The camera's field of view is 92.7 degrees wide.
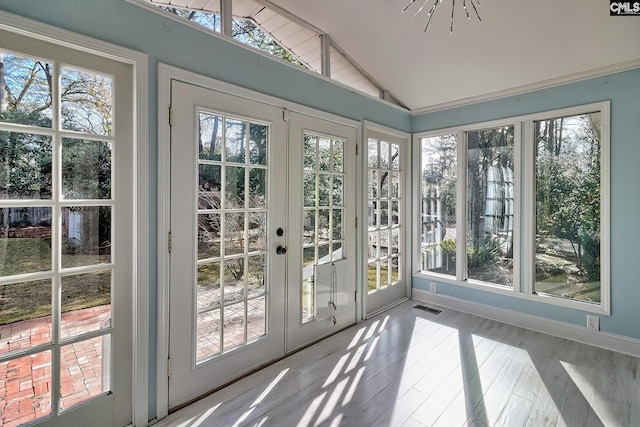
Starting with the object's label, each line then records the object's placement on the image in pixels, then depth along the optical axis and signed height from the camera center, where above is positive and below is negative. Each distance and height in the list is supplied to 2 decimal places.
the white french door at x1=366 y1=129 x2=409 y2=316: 3.40 -0.07
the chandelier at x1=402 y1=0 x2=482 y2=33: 2.39 +1.61
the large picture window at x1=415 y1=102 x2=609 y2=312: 2.80 +0.07
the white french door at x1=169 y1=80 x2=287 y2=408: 1.89 -0.17
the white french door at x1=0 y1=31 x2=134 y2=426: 1.41 -0.12
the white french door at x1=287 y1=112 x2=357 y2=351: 2.55 -0.15
